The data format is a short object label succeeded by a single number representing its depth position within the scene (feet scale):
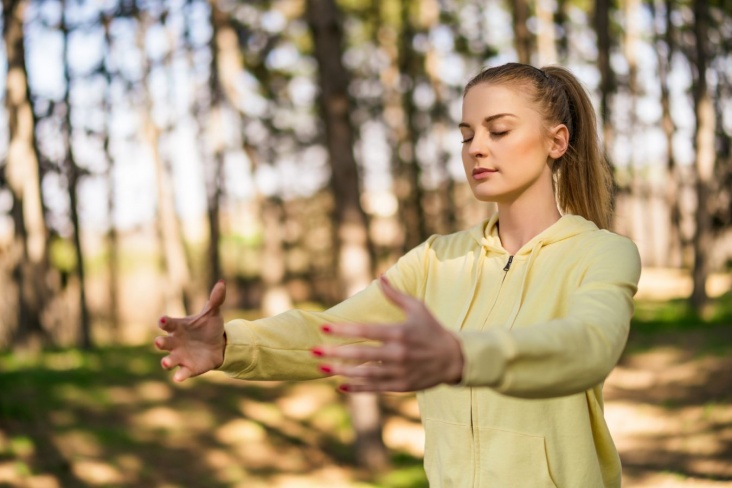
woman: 7.89
